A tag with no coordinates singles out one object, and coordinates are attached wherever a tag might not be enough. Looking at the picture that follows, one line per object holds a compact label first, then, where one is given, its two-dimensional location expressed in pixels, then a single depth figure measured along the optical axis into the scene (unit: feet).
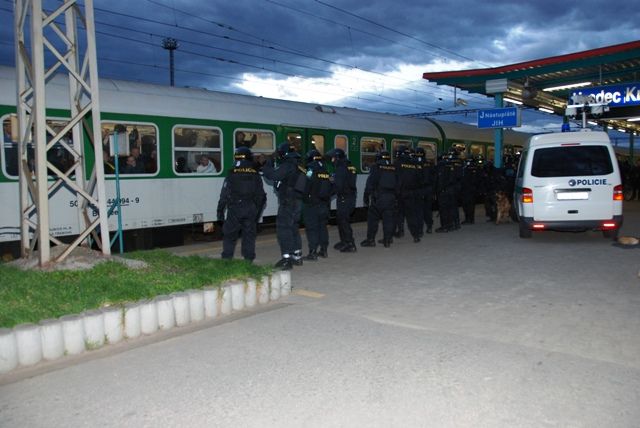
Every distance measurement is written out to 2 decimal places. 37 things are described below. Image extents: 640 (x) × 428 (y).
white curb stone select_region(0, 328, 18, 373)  13.87
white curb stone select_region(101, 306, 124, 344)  15.99
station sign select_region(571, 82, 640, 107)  50.26
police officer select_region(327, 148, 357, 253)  32.76
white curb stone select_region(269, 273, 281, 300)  21.36
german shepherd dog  46.55
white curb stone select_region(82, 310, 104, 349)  15.53
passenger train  27.50
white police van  32.78
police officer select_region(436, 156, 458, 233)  41.91
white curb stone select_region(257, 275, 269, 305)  20.85
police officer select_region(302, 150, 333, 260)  29.43
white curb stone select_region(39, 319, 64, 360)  14.69
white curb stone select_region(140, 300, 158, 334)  16.88
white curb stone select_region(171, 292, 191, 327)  17.79
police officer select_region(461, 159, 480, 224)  46.44
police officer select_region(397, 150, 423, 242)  36.35
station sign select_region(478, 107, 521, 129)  53.01
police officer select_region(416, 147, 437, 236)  38.04
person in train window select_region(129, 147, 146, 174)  31.09
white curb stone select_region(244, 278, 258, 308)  20.31
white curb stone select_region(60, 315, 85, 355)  15.08
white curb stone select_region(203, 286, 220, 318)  18.75
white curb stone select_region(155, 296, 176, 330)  17.37
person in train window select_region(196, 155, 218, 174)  34.60
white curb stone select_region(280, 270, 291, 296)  21.95
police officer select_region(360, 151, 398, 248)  34.06
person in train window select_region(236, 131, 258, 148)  36.92
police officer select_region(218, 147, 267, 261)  26.35
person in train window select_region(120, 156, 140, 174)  30.76
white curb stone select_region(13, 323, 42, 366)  14.25
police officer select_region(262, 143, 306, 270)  27.27
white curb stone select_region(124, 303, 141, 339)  16.44
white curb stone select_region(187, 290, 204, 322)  18.24
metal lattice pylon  19.90
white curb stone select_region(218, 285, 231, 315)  19.31
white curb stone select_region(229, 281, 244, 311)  19.74
